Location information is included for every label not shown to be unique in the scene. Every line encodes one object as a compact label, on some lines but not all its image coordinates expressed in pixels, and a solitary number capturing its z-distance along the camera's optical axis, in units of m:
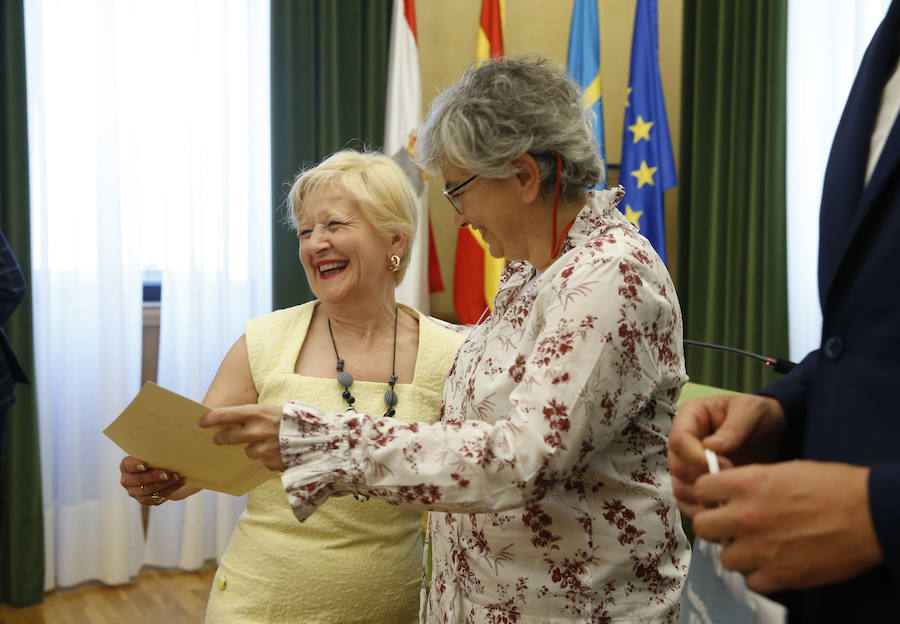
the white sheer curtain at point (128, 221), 3.61
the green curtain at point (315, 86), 3.96
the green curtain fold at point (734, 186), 3.74
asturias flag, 4.16
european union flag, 4.02
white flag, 4.07
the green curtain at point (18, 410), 3.43
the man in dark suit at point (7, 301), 2.59
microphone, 1.80
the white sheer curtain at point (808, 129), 3.57
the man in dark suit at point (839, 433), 0.61
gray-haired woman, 1.02
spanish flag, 4.16
